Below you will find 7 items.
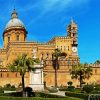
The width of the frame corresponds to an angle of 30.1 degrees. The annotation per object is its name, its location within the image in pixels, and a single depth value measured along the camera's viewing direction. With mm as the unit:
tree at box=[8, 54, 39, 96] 24092
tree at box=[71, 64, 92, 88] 37373
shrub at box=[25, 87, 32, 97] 23013
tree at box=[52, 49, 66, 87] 43073
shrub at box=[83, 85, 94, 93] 25903
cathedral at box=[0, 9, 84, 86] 40463
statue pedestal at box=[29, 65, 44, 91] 26888
